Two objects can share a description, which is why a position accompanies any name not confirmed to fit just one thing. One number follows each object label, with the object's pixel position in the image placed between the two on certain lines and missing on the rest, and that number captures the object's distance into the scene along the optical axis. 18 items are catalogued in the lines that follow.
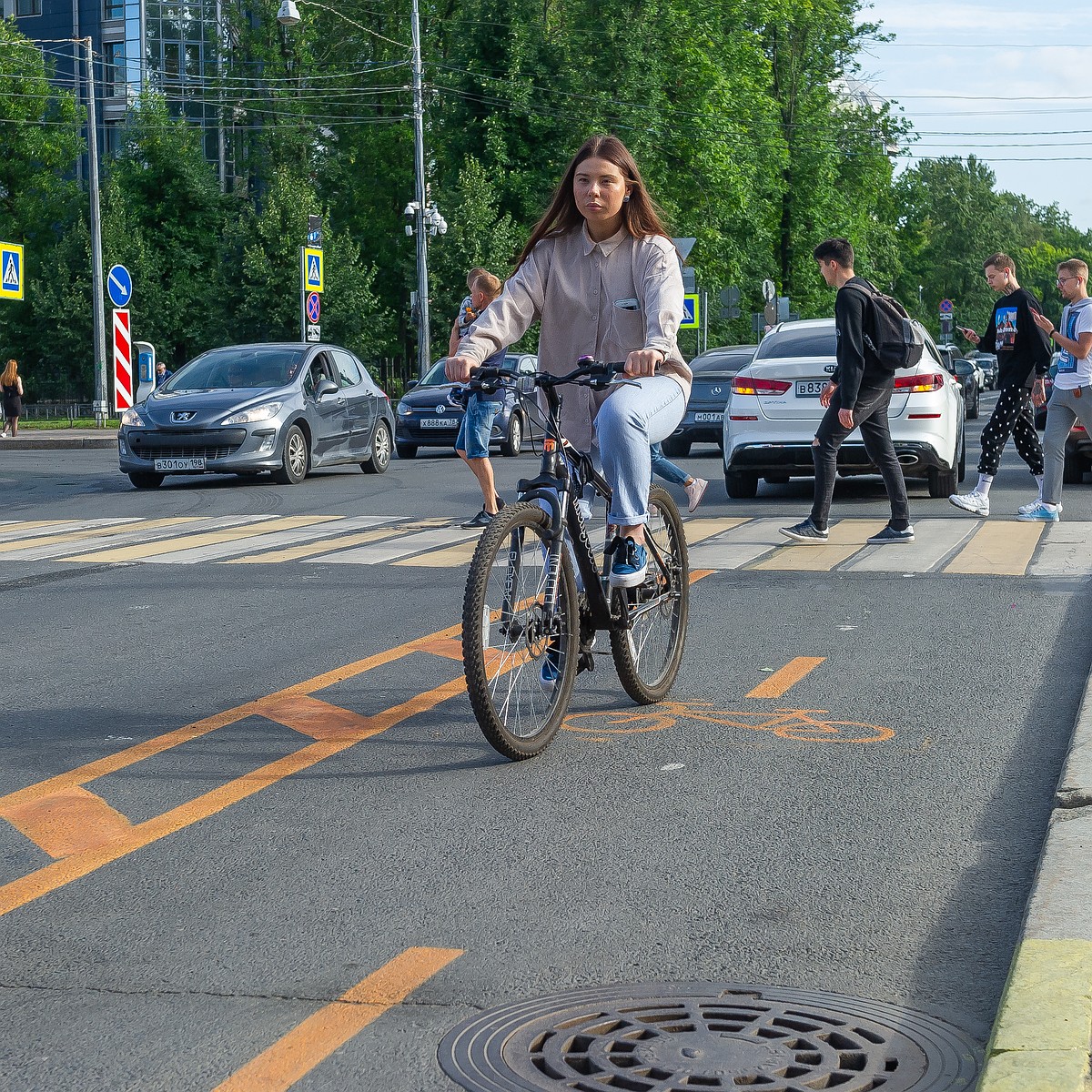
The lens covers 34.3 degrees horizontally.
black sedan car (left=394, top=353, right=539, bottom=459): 25.64
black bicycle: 5.29
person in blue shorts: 12.91
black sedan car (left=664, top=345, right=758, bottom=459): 23.48
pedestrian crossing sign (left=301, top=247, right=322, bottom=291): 32.50
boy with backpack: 11.86
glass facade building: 69.56
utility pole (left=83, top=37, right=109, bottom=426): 39.38
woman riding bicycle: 5.81
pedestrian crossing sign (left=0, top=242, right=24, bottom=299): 33.22
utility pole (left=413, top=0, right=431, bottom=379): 42.41
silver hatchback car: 18.53
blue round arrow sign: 31.97
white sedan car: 14.86
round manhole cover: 3.06
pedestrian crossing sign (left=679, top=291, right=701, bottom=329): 34.91
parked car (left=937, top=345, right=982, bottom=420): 40.22
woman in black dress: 38.88
